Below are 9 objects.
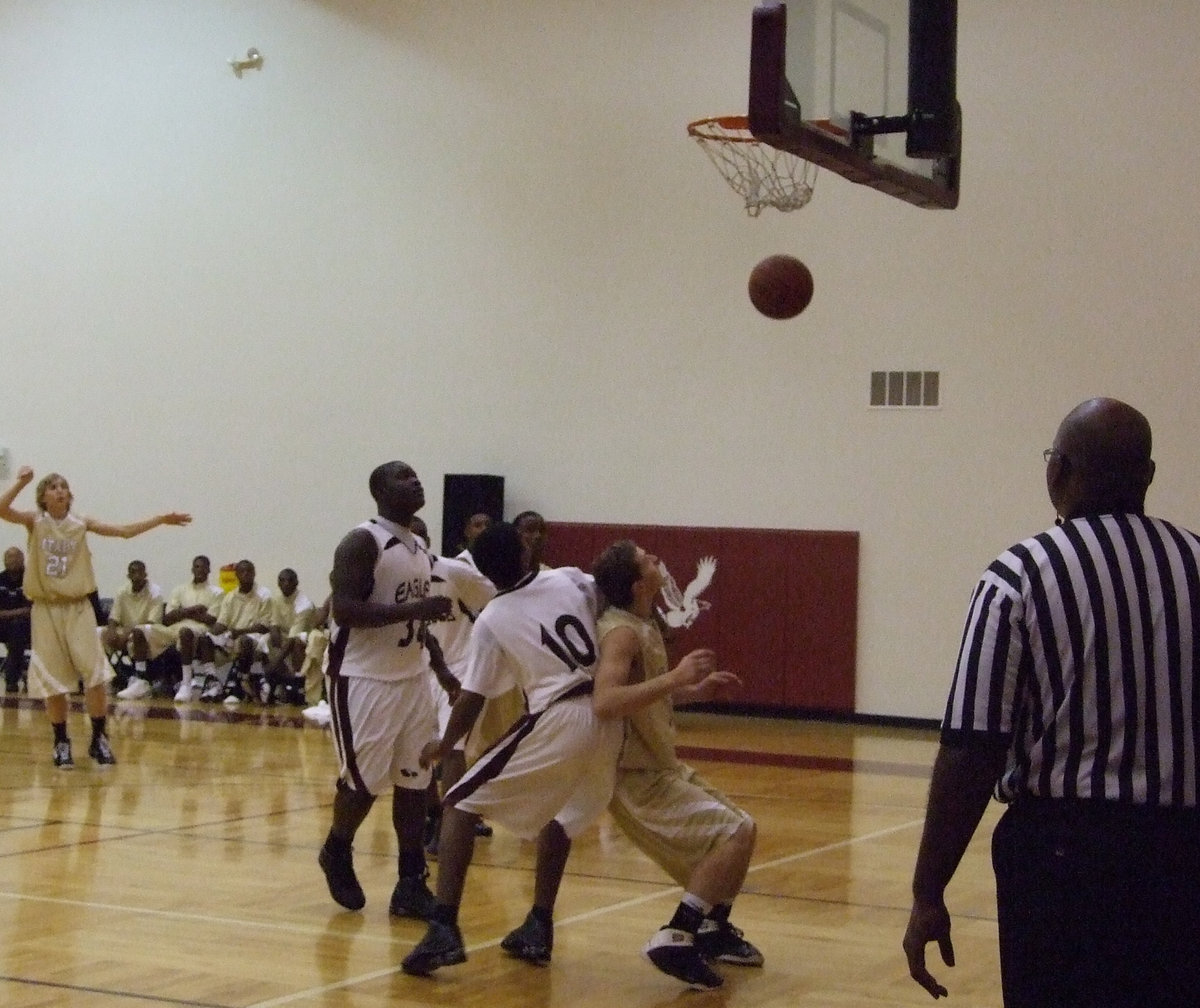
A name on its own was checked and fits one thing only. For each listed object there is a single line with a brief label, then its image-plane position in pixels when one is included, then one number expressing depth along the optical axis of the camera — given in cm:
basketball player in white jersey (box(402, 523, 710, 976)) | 586
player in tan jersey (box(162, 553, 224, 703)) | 1617
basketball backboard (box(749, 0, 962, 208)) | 678
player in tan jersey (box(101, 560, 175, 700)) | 1633
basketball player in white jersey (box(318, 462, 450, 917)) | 668
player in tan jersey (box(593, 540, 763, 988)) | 568
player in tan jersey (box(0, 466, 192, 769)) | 1075
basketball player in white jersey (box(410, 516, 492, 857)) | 754
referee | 290
